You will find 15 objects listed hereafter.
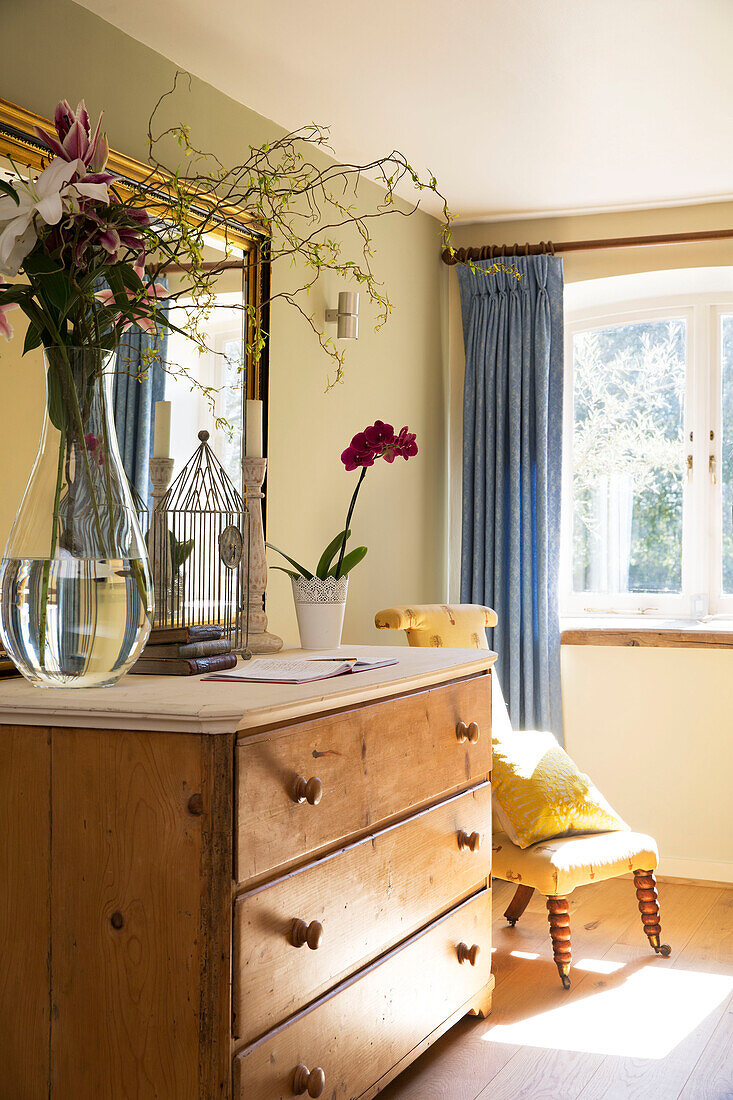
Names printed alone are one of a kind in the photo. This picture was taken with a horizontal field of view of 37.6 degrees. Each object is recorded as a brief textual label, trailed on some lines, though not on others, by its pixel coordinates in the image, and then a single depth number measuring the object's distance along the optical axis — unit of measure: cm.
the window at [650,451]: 407
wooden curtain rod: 380
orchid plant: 259
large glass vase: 166
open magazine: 183
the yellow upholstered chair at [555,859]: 284
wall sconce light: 329
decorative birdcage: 226
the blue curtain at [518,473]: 395
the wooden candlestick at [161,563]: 223
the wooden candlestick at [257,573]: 243
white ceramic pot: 255
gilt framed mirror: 208
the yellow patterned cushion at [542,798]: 293
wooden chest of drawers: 152
